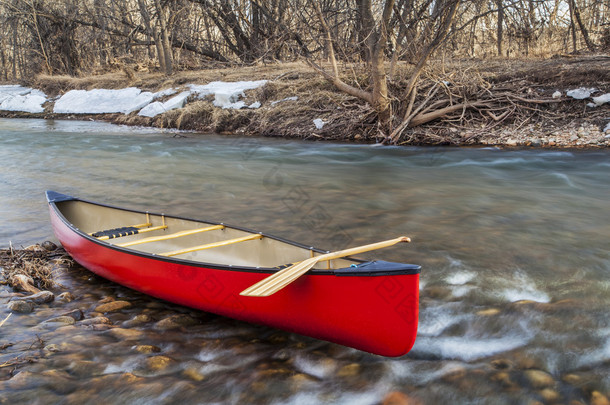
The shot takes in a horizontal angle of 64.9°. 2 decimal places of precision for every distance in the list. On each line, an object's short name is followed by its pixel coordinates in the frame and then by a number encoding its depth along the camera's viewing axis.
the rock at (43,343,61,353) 3.22
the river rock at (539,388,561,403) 2.87
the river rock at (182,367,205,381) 3.08
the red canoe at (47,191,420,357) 2.81
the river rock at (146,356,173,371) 3.14
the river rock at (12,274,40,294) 4.13
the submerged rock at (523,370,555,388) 3.01
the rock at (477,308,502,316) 3.84
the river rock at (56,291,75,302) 4.03
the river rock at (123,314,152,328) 3.69
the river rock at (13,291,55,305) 3.90
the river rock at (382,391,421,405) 2.89
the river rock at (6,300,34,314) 3.77
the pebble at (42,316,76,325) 3.61
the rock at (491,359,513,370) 3.20
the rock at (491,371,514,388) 3.02
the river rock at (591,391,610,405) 2.84
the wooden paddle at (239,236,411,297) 2.87
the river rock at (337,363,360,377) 3.11
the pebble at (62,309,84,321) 3.71
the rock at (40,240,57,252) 5.26
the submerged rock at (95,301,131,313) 3.91
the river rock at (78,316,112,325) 3.62
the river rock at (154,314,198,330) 3.66
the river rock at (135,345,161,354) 3.30
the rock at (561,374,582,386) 3.04
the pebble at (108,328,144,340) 3.45
